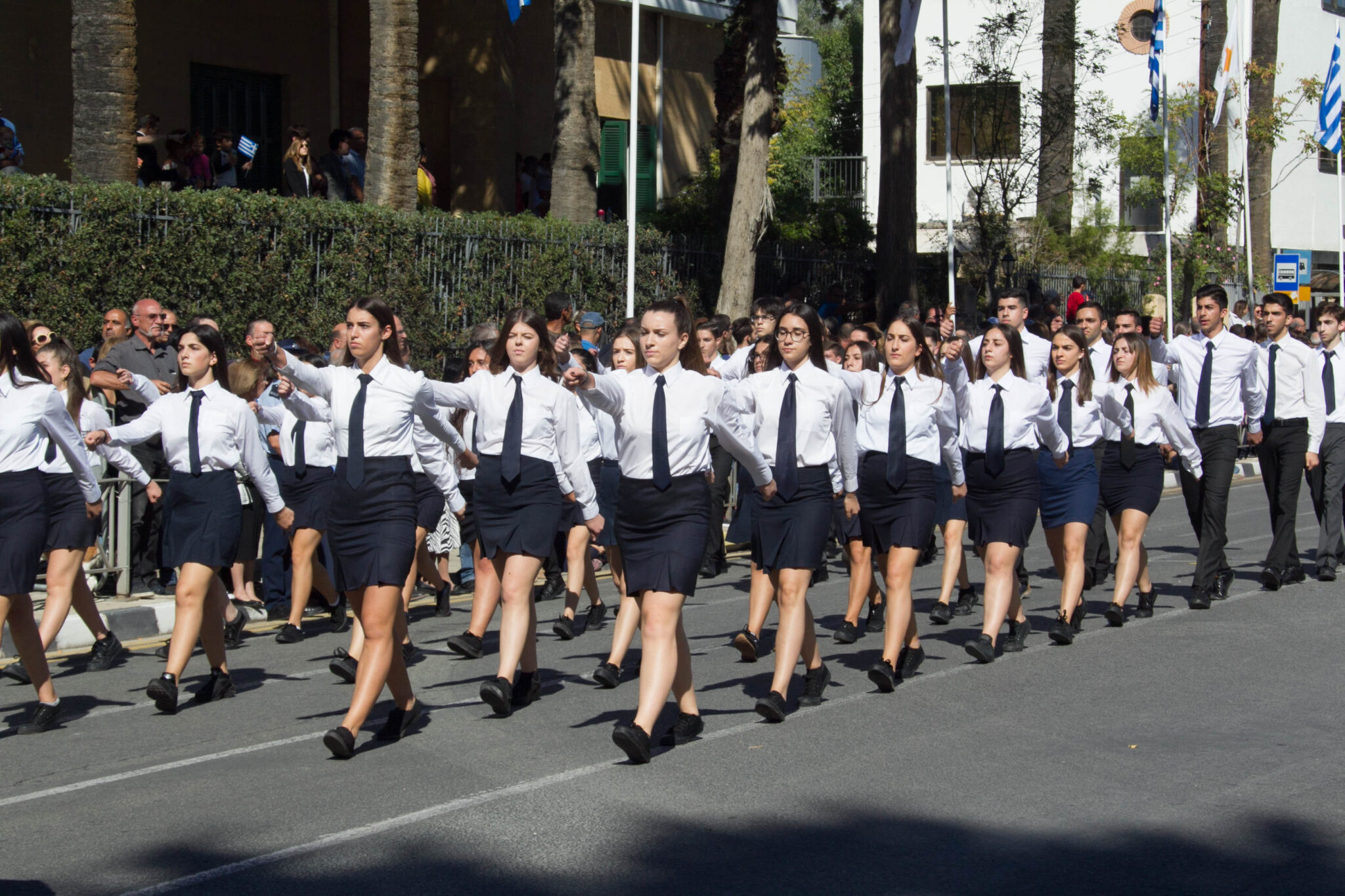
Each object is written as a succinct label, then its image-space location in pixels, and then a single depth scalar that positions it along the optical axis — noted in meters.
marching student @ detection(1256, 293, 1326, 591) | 11.47
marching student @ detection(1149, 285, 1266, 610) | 10.81
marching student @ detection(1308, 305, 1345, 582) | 11.70
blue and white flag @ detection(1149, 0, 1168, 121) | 24.89
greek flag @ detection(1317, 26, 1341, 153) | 29.25
